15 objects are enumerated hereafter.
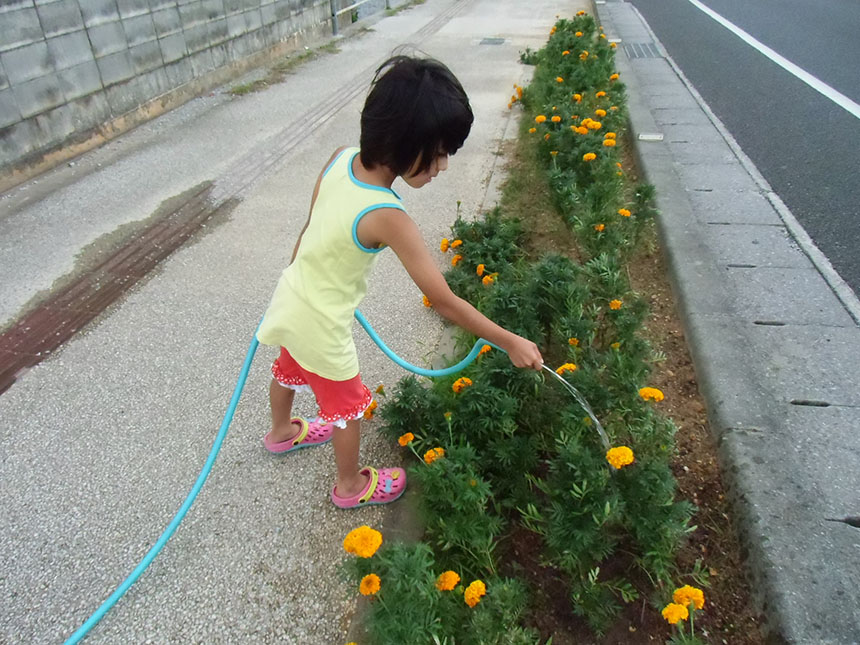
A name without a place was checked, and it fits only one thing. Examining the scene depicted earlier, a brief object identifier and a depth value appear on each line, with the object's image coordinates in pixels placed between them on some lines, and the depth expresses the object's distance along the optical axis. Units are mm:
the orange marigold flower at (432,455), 1784
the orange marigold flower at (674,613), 1390
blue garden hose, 1676
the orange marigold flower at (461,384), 2100
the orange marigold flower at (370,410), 2071
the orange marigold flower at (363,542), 1410
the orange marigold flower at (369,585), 1391
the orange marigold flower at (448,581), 1486
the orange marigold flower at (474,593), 1454
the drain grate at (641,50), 7779
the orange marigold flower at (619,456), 1568
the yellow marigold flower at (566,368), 2014
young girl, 1438
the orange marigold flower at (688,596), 1442
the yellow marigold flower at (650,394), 1843
